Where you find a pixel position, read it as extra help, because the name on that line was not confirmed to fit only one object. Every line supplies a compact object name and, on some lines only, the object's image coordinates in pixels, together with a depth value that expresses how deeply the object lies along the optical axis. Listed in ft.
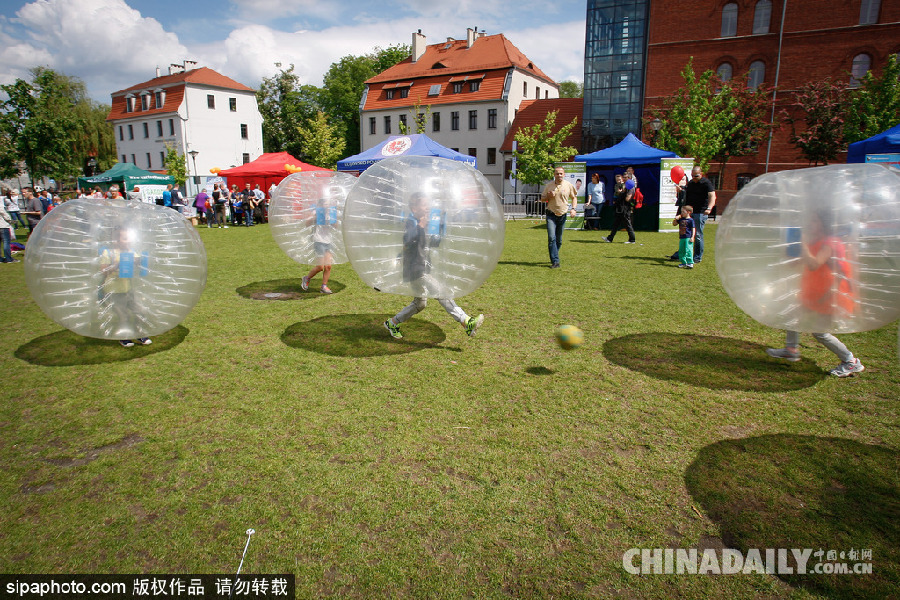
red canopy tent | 86.89
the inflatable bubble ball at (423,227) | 15.21
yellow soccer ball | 17.07
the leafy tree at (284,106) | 197.98
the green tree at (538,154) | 101.04
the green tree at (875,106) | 81.76
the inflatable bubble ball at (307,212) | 24.13
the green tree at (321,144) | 142.82
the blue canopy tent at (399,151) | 67.36
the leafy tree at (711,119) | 85.25
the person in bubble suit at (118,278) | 15.62
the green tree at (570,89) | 262.12
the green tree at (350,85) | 193.40
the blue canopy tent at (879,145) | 44.80
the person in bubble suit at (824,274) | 12.64
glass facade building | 110.42
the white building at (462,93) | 143.95
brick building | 97.30
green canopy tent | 93.72
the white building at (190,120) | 154.92
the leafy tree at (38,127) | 89.76
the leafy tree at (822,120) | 90.12
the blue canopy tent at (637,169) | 61.62
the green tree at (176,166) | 137.91
